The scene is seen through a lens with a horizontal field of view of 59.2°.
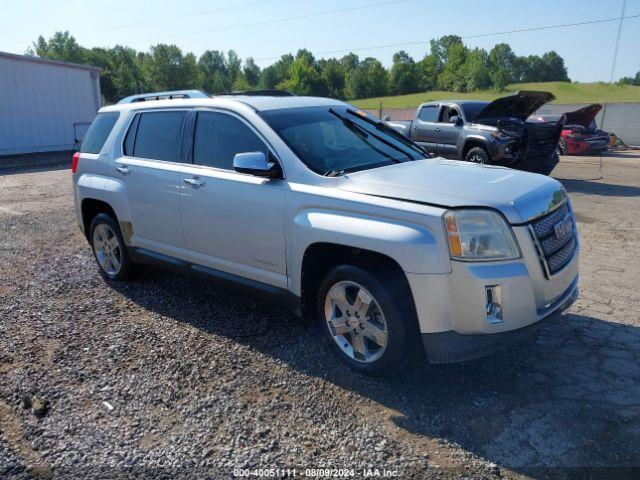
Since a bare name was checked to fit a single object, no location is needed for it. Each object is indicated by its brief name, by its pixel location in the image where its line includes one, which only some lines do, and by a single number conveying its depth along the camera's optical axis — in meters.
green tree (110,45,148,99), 86.12
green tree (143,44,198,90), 91.94
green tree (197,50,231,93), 106.94
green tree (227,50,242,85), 126.38
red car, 19.66
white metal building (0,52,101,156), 21.67
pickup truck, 11.88
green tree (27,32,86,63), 107.31
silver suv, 3.25
